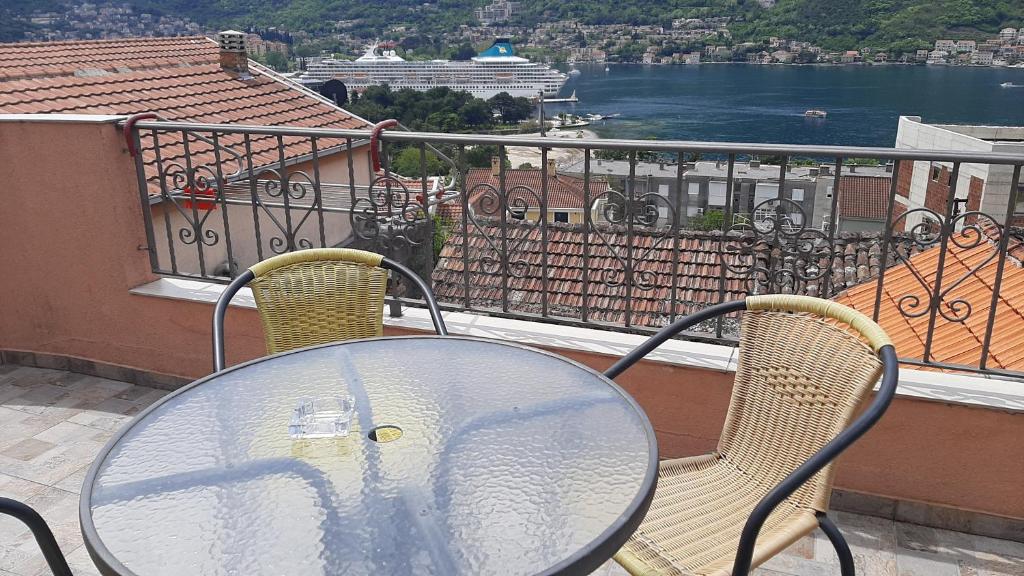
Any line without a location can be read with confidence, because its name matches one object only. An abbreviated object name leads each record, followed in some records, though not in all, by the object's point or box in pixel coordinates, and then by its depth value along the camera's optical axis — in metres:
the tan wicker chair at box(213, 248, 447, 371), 2.37
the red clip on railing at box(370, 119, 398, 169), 2.88
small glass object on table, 1.50
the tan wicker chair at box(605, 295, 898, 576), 1.50
